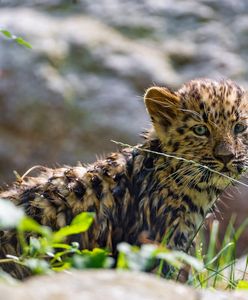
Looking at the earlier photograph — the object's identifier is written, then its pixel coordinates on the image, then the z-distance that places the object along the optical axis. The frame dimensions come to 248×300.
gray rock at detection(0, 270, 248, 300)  4.27
